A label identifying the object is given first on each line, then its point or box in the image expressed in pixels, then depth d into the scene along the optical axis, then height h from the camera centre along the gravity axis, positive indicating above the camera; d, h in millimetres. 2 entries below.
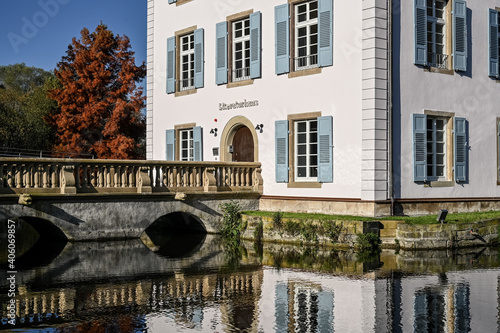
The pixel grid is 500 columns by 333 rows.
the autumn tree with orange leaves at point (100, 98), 32312 +3617
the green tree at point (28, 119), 32875 +2650
